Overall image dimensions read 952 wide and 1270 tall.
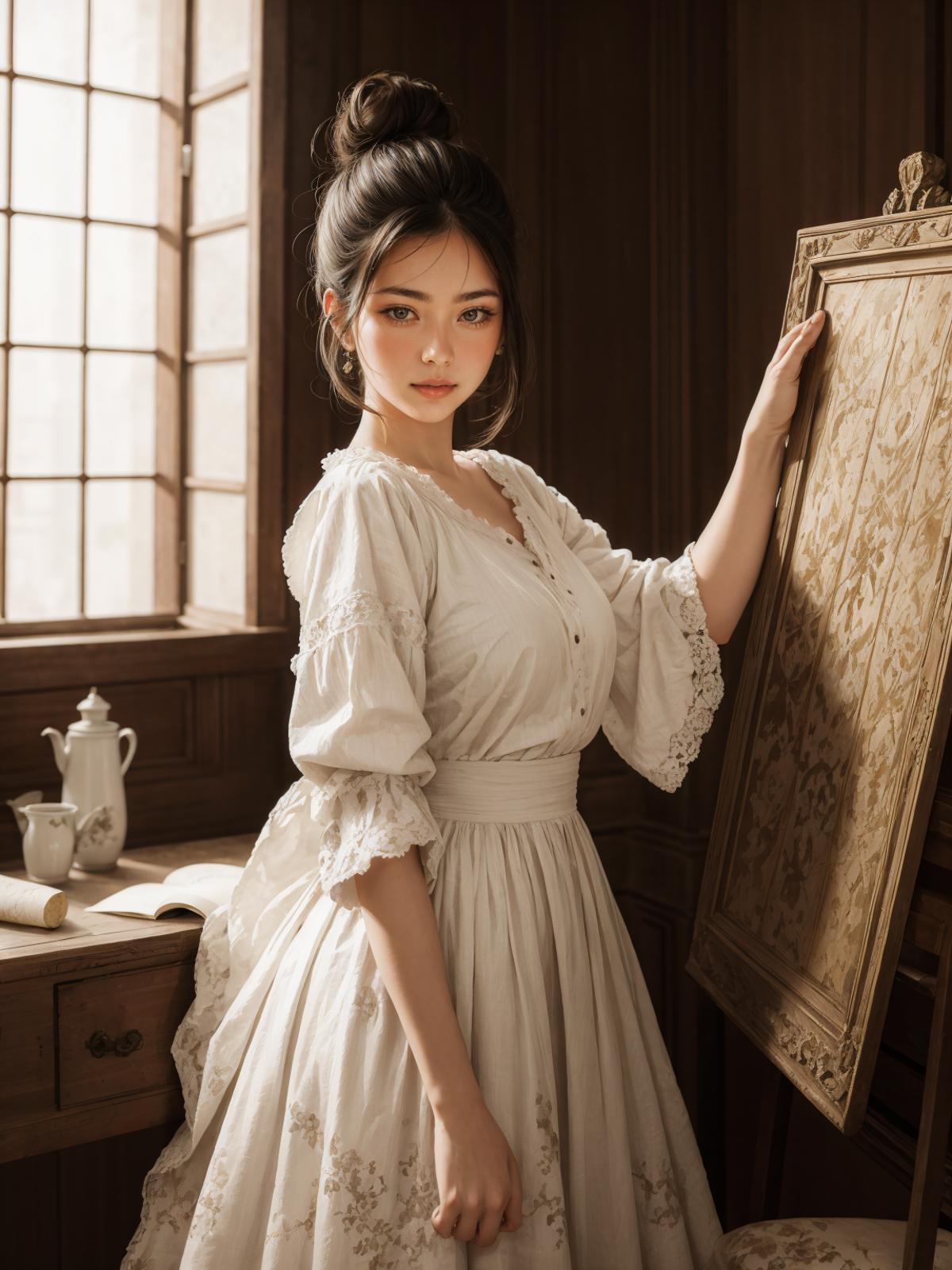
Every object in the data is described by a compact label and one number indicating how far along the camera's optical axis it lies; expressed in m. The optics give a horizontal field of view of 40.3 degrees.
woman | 1.58
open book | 2.14
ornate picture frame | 1.51
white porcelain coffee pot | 2.40
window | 2.67
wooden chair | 1.50
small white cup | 2.26
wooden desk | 2.00
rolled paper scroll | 2.06
